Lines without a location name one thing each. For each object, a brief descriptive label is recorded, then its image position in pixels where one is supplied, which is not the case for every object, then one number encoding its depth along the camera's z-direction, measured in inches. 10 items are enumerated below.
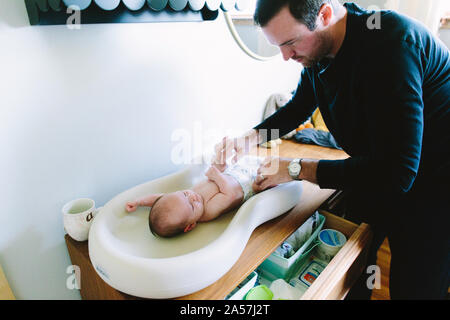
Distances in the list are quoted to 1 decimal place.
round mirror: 51.3
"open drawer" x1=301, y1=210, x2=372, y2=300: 30.2
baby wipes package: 38.3
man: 27.8
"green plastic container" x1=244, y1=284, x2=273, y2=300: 34.2
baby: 34.0
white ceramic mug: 33.7
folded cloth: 60.2
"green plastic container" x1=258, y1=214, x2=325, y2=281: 37.5
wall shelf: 27.5
